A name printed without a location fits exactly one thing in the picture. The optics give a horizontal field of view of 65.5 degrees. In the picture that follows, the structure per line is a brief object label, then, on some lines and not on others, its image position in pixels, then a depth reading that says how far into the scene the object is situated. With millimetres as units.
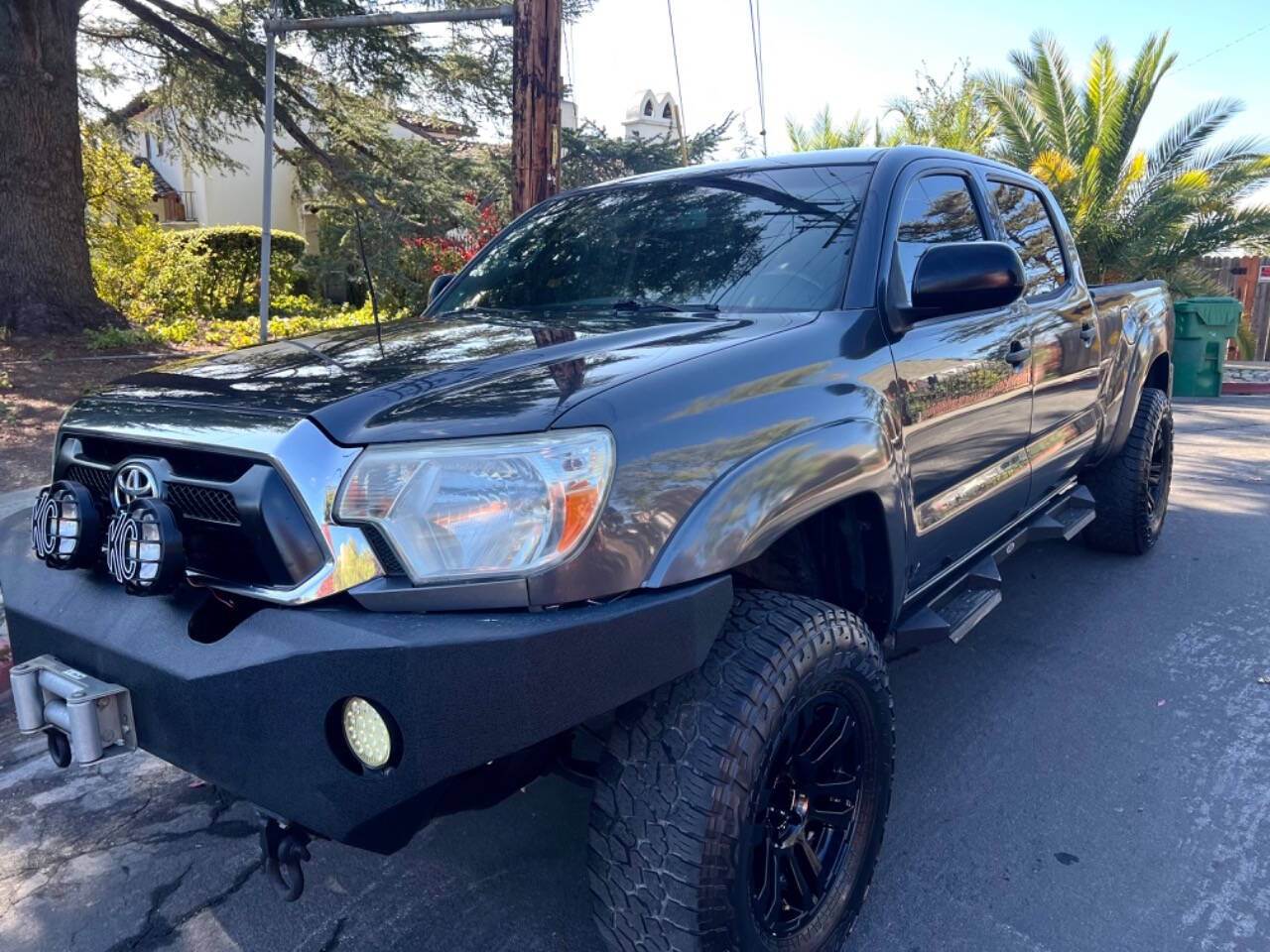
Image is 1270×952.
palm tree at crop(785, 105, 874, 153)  18723
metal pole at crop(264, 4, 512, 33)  6117
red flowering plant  12039
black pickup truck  1698
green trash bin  11992
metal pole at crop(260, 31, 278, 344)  5473
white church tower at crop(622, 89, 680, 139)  18297
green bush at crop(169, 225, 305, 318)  16336
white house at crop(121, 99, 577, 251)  24609
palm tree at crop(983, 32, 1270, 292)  14391
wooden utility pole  6016
